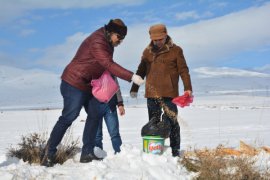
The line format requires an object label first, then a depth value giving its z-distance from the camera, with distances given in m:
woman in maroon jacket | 4.57
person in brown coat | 5.30
